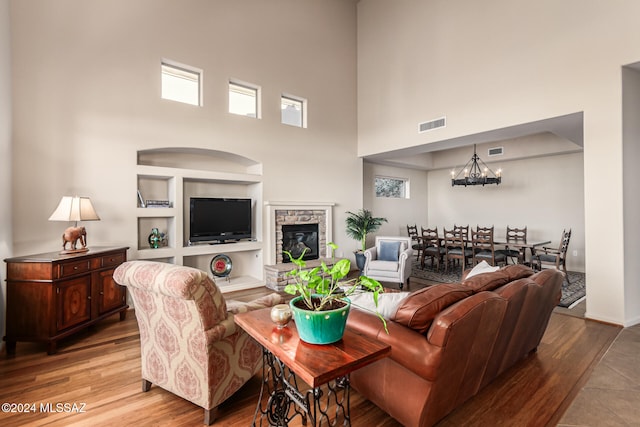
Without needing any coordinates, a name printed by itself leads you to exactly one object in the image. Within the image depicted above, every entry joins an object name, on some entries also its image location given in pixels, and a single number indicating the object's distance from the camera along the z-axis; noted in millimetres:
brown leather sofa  1658
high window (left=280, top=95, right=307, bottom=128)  6332
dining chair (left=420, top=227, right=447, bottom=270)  6633
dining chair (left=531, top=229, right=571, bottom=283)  5379
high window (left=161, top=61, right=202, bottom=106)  4949
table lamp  3357
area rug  4664
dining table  5752
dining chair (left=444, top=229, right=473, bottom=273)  6297
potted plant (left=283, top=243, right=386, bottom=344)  1435
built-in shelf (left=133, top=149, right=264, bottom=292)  4801
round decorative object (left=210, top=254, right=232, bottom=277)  5387
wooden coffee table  1274
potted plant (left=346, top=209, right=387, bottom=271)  6783
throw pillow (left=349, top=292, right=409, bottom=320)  1919
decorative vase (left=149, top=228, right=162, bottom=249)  4806
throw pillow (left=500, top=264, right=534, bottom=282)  2441
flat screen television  5102
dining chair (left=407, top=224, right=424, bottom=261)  7289
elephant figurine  3359
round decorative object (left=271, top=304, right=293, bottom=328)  1638
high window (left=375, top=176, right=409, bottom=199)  8734
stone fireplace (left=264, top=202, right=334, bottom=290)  5578
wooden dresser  2967
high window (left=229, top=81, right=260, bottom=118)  5633
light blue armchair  5469
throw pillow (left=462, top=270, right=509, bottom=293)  2084
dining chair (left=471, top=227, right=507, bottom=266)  5871
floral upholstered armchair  1893
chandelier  6383
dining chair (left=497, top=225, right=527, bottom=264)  6118
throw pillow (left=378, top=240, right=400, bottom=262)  5786
